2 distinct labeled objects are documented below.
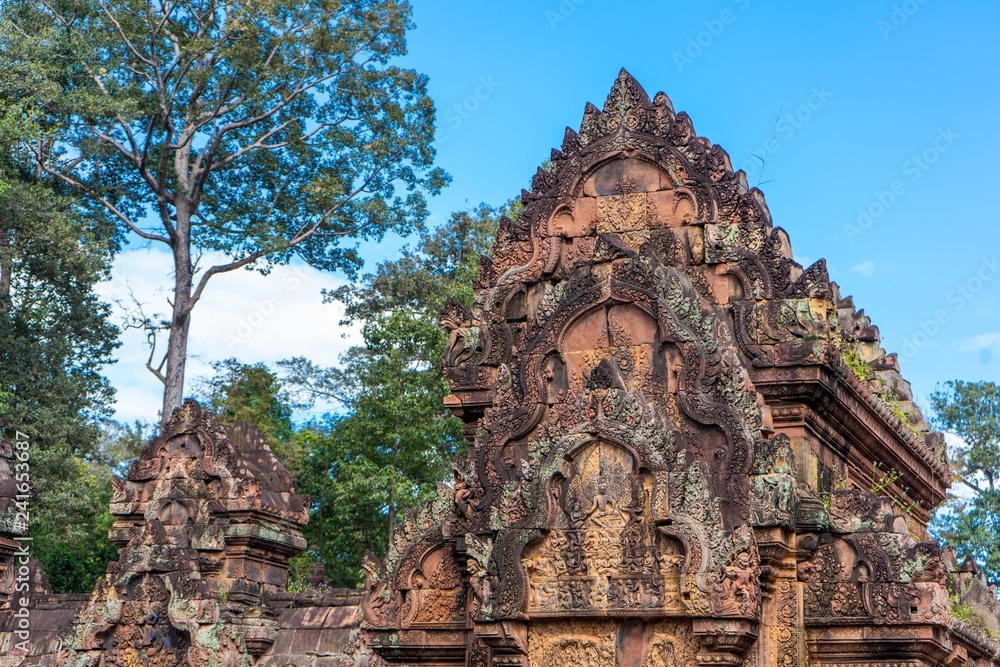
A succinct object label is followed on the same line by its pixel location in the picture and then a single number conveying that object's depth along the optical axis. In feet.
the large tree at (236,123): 94.38
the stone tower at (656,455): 25.49
